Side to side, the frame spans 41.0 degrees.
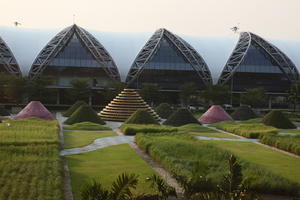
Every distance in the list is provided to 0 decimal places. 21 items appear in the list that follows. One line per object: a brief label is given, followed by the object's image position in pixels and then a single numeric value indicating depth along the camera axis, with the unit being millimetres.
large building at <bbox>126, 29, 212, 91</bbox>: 77062
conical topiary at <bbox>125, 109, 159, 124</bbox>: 39875
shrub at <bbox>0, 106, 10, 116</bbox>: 49616
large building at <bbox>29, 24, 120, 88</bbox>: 74062
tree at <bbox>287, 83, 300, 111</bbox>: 63500
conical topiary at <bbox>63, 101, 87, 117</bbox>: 51253
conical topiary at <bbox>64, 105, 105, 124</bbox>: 40969
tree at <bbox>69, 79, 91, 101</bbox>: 68188
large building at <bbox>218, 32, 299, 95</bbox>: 78125
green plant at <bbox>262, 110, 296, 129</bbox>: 42688
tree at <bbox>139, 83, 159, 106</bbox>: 68125
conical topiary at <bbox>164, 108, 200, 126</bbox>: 41281
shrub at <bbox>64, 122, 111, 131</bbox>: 36594
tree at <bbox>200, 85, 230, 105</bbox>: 67062
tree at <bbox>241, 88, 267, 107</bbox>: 68312
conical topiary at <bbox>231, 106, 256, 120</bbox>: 52303
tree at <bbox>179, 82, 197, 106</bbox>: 71000
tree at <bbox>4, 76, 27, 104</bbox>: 62688
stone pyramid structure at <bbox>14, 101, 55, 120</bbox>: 42750
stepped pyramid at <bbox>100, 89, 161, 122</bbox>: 46750
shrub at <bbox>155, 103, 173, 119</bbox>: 52938
